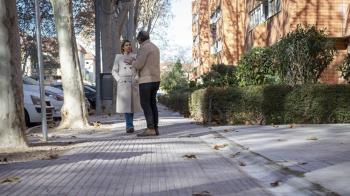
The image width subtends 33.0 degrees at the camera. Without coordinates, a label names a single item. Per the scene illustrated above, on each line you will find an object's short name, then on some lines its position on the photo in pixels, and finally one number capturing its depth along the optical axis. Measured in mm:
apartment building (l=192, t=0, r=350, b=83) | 21891
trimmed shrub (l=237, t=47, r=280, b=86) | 16547
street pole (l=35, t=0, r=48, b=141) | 10531
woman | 12328
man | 11359
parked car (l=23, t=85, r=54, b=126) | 16406
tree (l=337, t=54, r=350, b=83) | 14859
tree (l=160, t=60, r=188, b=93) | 59875
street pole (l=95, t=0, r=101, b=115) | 22438
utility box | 21494
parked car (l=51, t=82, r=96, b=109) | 28472
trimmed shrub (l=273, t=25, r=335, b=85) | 14719
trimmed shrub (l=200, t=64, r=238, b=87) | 18172
